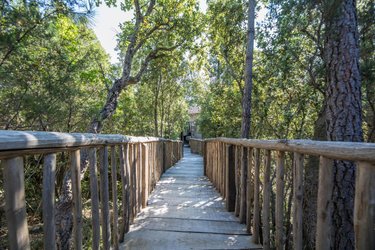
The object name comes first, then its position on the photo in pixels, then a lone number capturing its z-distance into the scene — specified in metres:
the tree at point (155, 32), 7.04
